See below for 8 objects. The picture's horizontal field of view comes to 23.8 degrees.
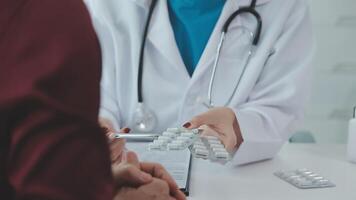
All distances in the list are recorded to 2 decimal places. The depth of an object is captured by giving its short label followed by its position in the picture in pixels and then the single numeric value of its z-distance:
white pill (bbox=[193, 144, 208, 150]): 1.19
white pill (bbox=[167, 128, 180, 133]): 1.22
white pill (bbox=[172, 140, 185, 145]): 1.16
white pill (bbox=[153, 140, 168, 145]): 1.17
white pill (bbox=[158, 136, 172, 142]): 1.18
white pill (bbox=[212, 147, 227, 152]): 1.18
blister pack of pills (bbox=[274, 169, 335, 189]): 1.28
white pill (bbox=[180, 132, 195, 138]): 1.20
